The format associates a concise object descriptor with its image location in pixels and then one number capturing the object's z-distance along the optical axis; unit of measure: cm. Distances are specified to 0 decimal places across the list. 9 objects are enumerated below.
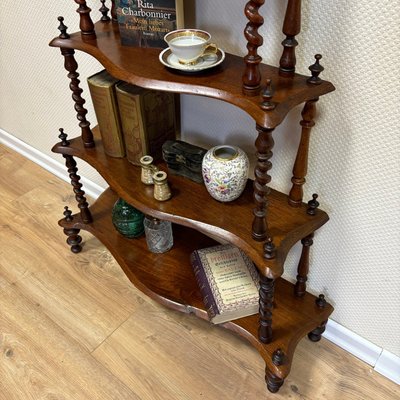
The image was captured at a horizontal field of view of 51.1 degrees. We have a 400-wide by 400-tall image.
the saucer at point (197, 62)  80
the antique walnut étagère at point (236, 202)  75
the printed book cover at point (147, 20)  84
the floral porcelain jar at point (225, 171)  92
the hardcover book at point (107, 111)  105
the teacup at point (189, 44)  78
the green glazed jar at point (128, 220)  128
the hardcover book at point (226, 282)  107
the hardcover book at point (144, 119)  102
